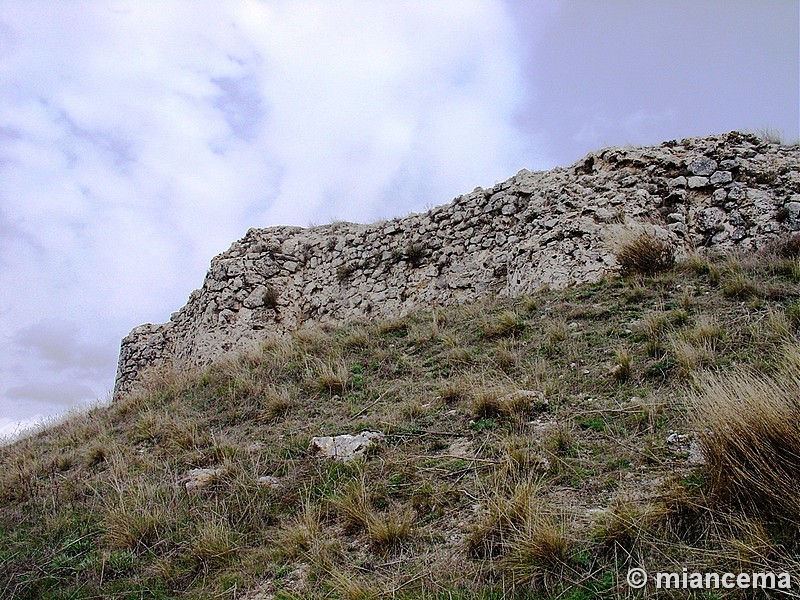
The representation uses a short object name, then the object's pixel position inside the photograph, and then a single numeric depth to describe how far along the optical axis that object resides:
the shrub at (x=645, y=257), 8.31
